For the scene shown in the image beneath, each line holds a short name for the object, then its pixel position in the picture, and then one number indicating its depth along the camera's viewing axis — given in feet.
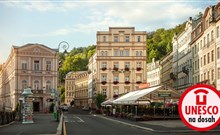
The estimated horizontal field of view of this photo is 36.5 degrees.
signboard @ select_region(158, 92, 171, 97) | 121.68
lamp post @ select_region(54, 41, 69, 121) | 123.34
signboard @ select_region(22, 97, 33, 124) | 114.95
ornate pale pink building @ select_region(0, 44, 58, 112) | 243.32
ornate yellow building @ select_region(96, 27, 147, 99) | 284.73
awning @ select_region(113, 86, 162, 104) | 125.18
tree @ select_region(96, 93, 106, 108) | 279.13
